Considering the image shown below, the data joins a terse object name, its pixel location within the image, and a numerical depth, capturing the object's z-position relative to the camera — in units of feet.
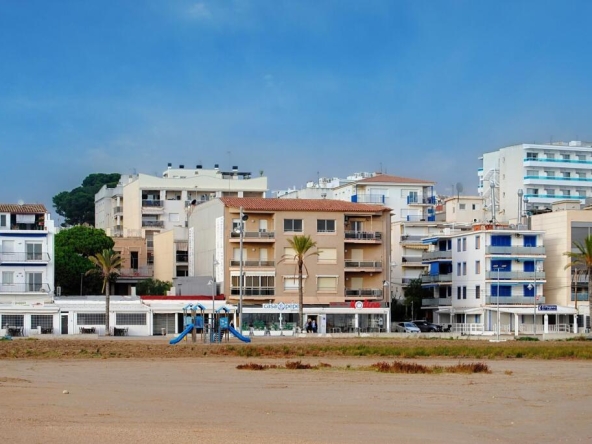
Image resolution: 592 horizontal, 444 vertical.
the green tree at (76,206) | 579.07
